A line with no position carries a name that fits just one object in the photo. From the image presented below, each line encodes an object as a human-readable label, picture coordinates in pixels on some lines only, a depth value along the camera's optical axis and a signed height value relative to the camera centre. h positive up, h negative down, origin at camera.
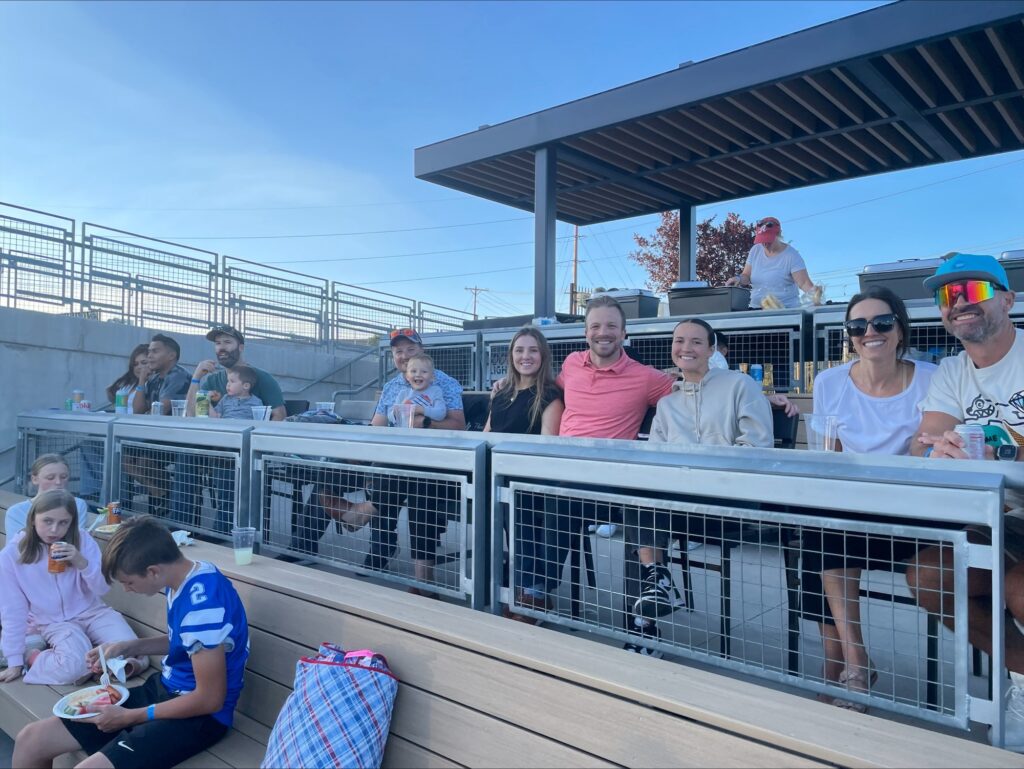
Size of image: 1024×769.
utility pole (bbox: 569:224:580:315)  35.62 +7.80
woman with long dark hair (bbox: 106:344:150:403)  6.16 +0.21
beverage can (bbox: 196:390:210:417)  4.77 -0.06
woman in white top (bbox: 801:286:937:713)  2.74 +0.06
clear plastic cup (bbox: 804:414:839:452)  2.60 -0.12
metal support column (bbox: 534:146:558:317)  7.33 +1.80
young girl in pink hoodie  3.40 -0.98
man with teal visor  2.19 +0.10
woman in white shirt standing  6.47 +1.21
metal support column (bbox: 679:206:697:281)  8.78 +1.99
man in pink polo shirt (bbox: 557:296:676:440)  3.56 +0.05
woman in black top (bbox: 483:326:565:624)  3.77 +0.02
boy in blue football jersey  2.46 -1.06
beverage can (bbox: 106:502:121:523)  4.04 -0.70
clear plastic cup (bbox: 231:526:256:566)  3.13 -0.68
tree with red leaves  17.69 +3.83
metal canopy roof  5.21 +2.62
